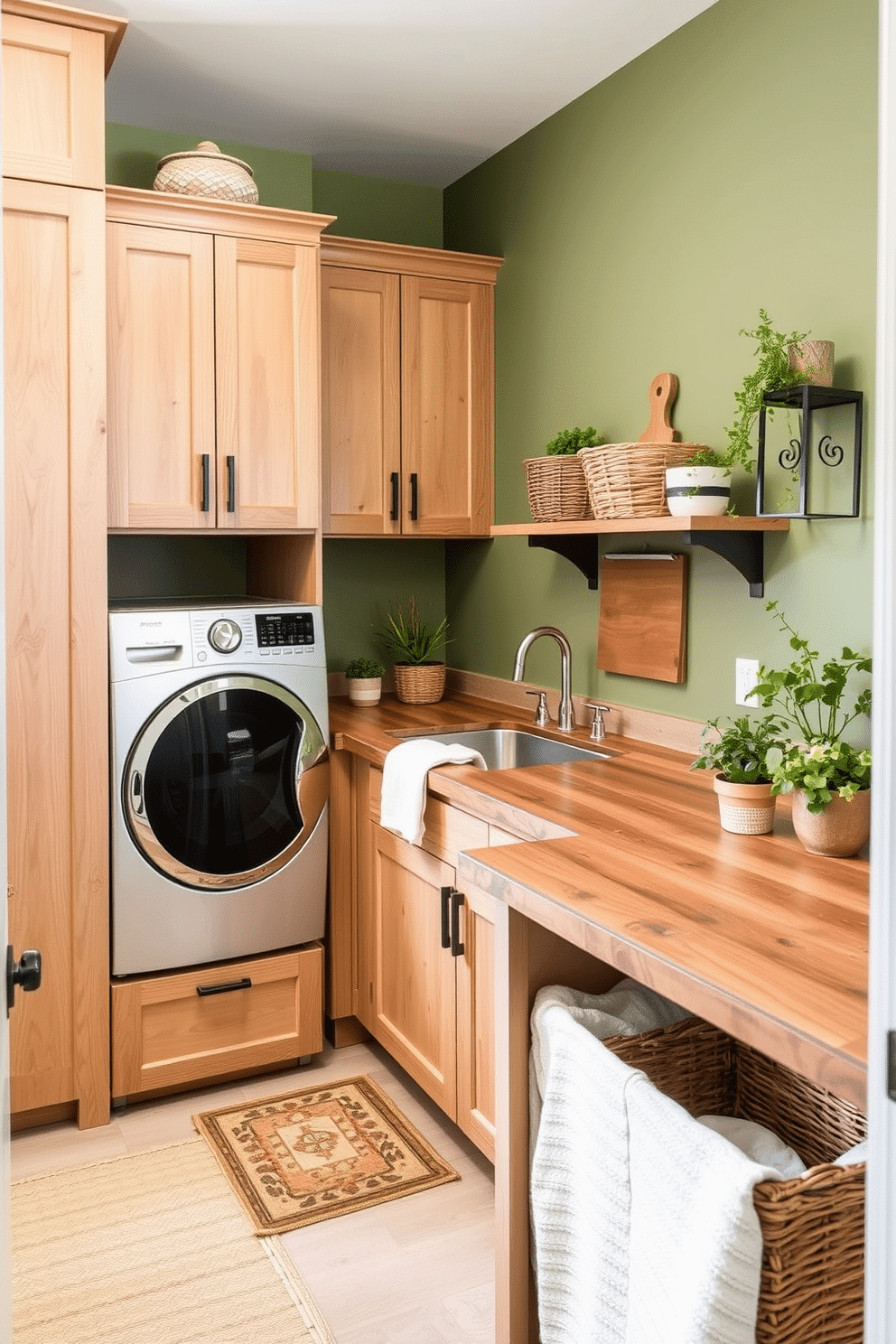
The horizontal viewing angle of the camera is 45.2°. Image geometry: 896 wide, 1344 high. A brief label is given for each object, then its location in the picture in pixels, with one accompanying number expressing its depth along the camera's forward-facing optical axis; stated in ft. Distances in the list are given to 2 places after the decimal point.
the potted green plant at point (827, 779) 5.80
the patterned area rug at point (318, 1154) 7.65
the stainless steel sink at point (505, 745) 9.82
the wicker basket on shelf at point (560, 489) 8.93
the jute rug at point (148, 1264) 6.43
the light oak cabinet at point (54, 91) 7.91
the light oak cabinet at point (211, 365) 8.88
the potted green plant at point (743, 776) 6.26
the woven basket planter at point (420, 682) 11.10
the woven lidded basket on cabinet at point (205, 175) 9.20
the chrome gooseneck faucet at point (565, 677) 9.34
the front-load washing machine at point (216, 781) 8.65
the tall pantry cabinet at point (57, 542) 8.02
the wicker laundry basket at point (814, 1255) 3.92
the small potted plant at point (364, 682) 11.01
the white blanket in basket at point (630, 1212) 3.92
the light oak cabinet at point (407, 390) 10.59
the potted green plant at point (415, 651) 11.12
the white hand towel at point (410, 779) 8.04
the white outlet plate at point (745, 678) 7.80
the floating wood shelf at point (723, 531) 7.18
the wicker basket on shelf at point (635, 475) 7.89
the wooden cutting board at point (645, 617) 8.55
